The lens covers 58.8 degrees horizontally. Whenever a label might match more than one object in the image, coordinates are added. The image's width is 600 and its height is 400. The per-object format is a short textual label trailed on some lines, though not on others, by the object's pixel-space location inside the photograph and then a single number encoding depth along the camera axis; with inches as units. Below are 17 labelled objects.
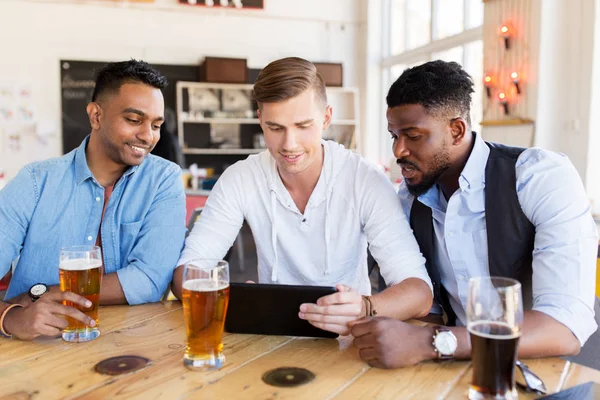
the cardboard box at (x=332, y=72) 294.4
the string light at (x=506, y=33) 192.5
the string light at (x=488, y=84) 204.1
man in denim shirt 65.6
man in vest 51.6
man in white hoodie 65.7
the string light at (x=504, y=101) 196.7
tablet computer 48.4
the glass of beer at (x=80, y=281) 48.7
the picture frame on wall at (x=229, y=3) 279.9
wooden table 38.0
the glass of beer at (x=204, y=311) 41.8
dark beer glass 35.3
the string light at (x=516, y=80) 189.8
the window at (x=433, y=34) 233.6
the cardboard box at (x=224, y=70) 275.3
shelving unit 279.6
